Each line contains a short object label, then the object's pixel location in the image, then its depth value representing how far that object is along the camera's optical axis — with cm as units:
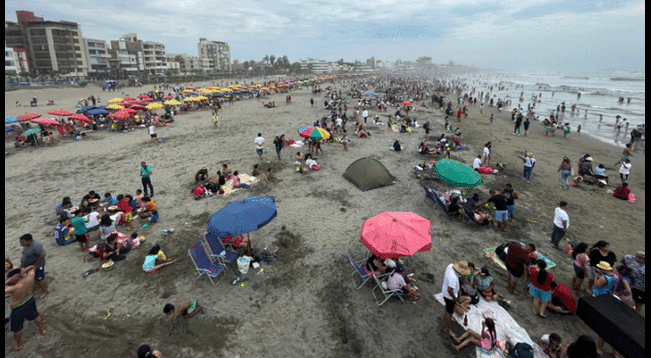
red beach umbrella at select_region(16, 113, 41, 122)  1894
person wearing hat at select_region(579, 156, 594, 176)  1245
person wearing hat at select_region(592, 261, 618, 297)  552
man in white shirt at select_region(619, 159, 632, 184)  1148
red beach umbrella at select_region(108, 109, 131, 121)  1941
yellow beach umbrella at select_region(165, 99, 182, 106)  2482
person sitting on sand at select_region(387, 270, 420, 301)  619
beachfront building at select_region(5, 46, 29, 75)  6338
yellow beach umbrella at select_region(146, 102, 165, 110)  2403
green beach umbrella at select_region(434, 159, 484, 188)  878
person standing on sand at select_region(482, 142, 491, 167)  1351
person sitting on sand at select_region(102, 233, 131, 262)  746
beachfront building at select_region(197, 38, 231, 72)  12701
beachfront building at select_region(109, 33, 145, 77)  8350
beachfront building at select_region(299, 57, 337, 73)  15225
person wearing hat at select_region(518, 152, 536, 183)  1203
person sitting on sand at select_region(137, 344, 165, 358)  443
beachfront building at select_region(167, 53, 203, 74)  11281
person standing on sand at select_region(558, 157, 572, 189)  1138
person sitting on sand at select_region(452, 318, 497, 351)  502
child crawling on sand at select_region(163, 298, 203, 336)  547
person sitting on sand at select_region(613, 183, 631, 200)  1088
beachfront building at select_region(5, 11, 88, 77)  6956
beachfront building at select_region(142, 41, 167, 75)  9014
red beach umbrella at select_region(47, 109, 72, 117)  2036
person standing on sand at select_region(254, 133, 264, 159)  1441
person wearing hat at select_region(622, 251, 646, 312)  565
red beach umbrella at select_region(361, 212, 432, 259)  571
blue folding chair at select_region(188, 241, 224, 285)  670
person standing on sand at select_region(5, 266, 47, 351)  499
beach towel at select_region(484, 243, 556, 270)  728
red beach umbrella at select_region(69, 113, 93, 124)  1965
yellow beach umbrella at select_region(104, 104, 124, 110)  2345
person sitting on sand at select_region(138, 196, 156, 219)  927
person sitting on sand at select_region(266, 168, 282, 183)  1228
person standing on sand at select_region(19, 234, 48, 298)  617
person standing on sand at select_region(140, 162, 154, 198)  1044
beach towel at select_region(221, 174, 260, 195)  1142
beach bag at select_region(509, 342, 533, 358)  473
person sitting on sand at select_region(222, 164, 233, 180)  1223
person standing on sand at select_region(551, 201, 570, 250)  755
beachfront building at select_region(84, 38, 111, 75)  7788
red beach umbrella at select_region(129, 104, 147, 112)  2334
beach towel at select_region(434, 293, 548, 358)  502
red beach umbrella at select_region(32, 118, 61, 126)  1832
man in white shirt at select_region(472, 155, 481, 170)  1272
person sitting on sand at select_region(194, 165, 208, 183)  1213
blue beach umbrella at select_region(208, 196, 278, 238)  629
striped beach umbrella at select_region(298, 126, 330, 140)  1373
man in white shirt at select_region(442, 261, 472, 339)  527
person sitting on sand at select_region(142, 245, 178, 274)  701
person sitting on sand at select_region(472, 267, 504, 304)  602
